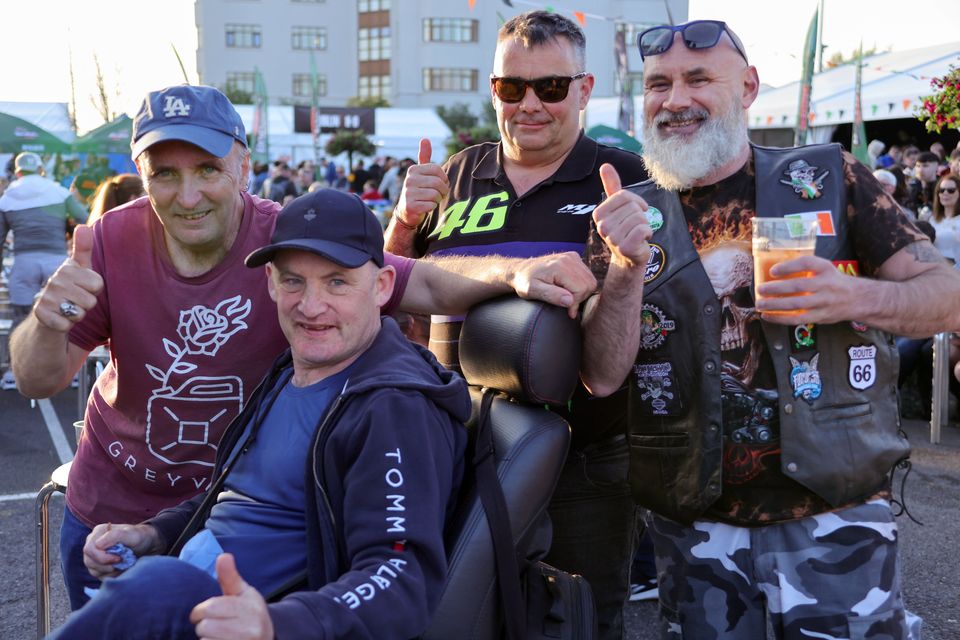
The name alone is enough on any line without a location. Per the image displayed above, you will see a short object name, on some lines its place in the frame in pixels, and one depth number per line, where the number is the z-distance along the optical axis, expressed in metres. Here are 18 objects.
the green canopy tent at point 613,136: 13.77
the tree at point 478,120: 52.85
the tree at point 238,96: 51.24
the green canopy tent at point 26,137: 15.47
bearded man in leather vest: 2.24
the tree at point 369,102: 53.71
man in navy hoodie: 1.73
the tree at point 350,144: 33.38
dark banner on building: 37.03
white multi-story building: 64.12
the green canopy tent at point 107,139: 15.33
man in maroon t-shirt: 2.43
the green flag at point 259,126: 23.83
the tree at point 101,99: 34.72
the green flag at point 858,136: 14.19
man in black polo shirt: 2.90
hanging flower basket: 8.31
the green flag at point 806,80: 12.53
